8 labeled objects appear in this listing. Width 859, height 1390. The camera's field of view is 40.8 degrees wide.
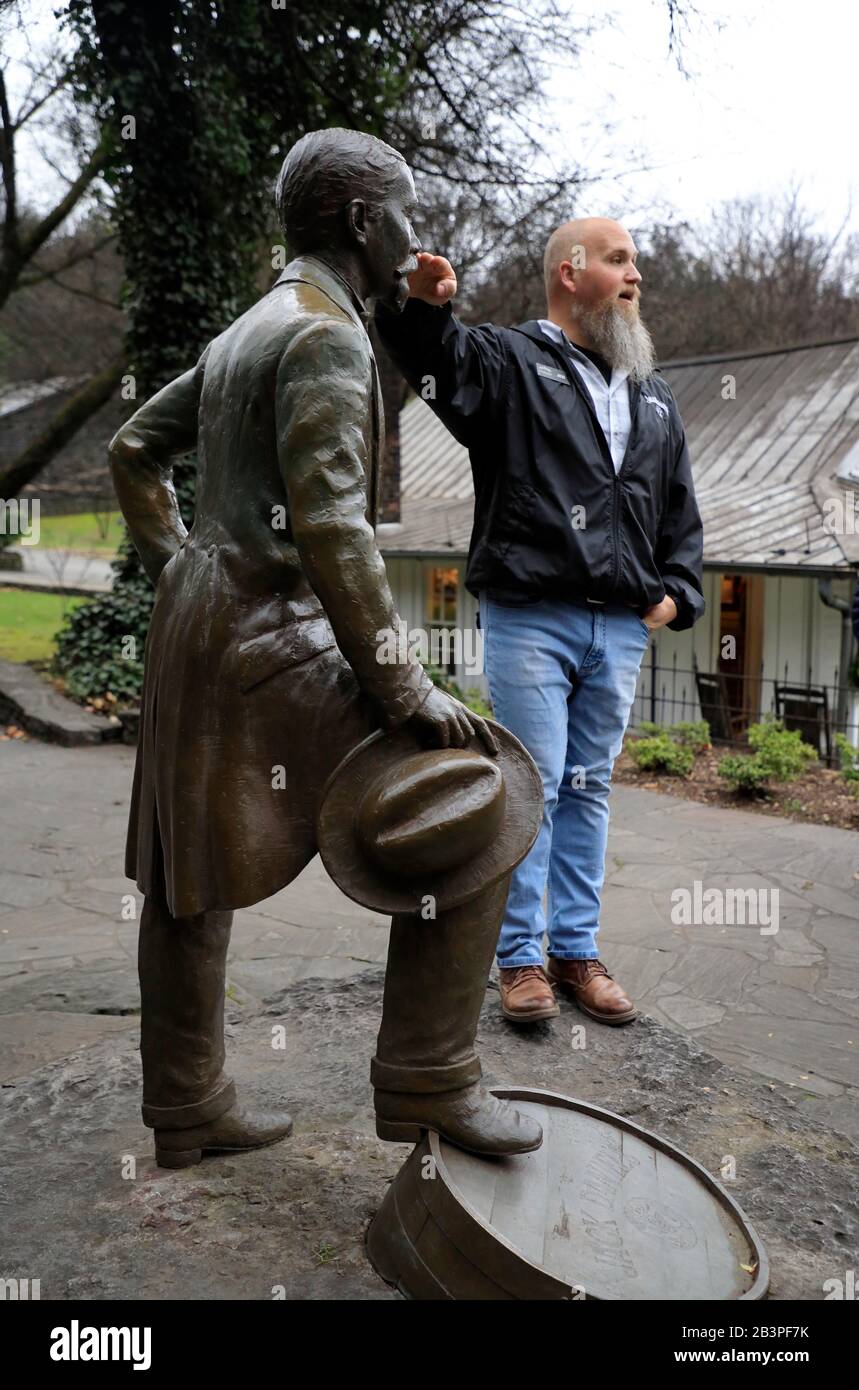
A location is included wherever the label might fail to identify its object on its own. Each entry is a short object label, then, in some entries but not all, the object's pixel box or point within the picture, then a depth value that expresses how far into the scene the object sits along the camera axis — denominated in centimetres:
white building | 1166
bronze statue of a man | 216
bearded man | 323
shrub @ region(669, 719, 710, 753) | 881
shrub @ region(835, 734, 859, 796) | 734
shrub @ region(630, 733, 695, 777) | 787
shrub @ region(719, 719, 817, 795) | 714
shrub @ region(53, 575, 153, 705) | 922
